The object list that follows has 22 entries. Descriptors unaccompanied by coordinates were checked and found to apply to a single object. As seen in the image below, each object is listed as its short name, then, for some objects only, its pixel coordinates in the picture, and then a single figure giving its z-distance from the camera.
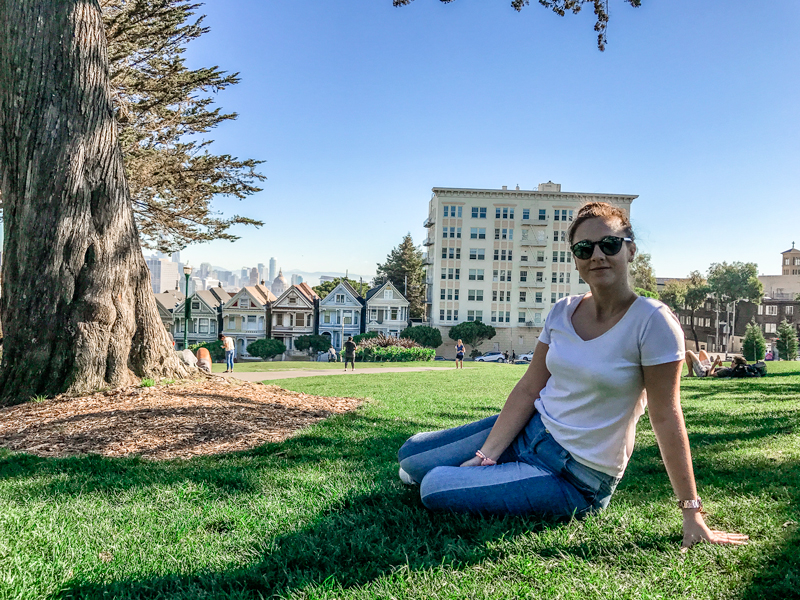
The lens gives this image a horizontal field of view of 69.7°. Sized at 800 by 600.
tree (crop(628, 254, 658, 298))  63.28
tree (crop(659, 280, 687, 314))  73.59
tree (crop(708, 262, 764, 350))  71.19
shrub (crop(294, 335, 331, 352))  56.09
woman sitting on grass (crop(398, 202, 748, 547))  2.51
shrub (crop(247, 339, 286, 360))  52.56
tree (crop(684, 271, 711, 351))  72.19
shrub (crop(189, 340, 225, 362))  46.91
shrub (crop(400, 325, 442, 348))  56.09
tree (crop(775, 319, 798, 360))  40.92
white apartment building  61.59
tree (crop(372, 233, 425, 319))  73.12
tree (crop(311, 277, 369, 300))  81.19
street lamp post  26.69
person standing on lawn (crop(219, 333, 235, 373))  21.50
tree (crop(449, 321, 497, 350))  58.38
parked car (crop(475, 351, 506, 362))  54.91
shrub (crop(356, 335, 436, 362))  39.31
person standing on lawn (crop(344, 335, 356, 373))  25.12
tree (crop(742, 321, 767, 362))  35.84
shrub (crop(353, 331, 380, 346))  52.26
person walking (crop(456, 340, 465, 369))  28.70
